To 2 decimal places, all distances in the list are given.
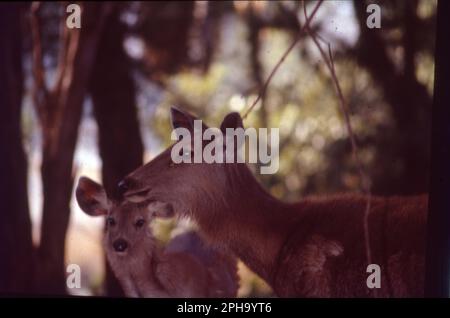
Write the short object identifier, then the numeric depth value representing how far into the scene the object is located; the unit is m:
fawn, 2.97
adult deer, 2.79
